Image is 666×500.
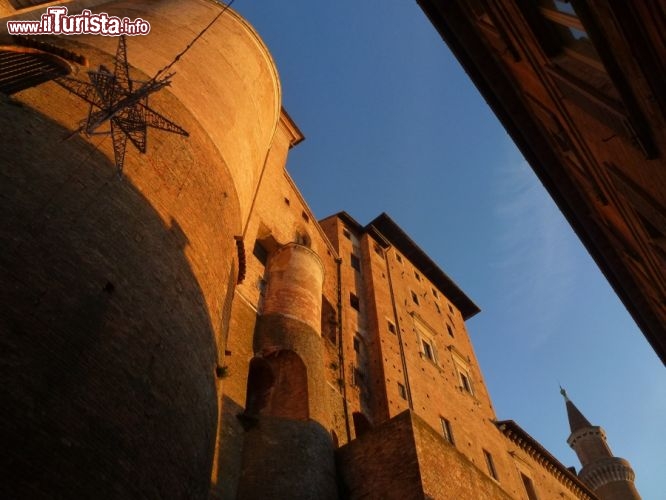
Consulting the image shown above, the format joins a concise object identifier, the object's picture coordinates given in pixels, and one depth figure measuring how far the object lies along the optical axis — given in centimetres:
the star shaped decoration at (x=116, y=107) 665
